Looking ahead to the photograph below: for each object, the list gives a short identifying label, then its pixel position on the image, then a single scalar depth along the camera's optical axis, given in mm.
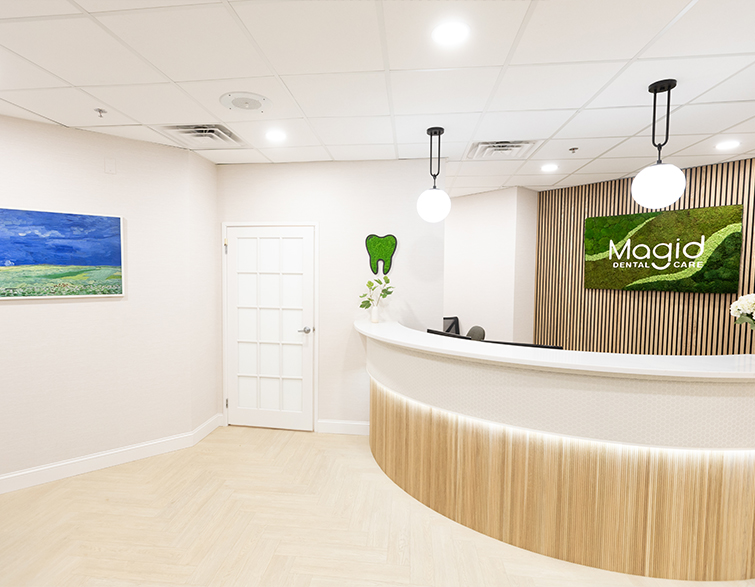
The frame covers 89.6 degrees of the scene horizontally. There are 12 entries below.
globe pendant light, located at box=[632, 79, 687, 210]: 2309
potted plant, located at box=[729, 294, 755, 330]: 2282
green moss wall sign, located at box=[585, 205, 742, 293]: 3963
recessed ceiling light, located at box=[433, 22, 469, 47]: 1794
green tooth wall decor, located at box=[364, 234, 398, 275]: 3875
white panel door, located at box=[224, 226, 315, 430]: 4059
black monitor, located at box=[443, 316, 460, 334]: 5062
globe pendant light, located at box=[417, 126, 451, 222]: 3145
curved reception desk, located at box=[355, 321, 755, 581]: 2012
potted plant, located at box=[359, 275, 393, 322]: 3717
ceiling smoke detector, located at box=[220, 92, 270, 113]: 2486
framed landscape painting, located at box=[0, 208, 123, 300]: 2896
